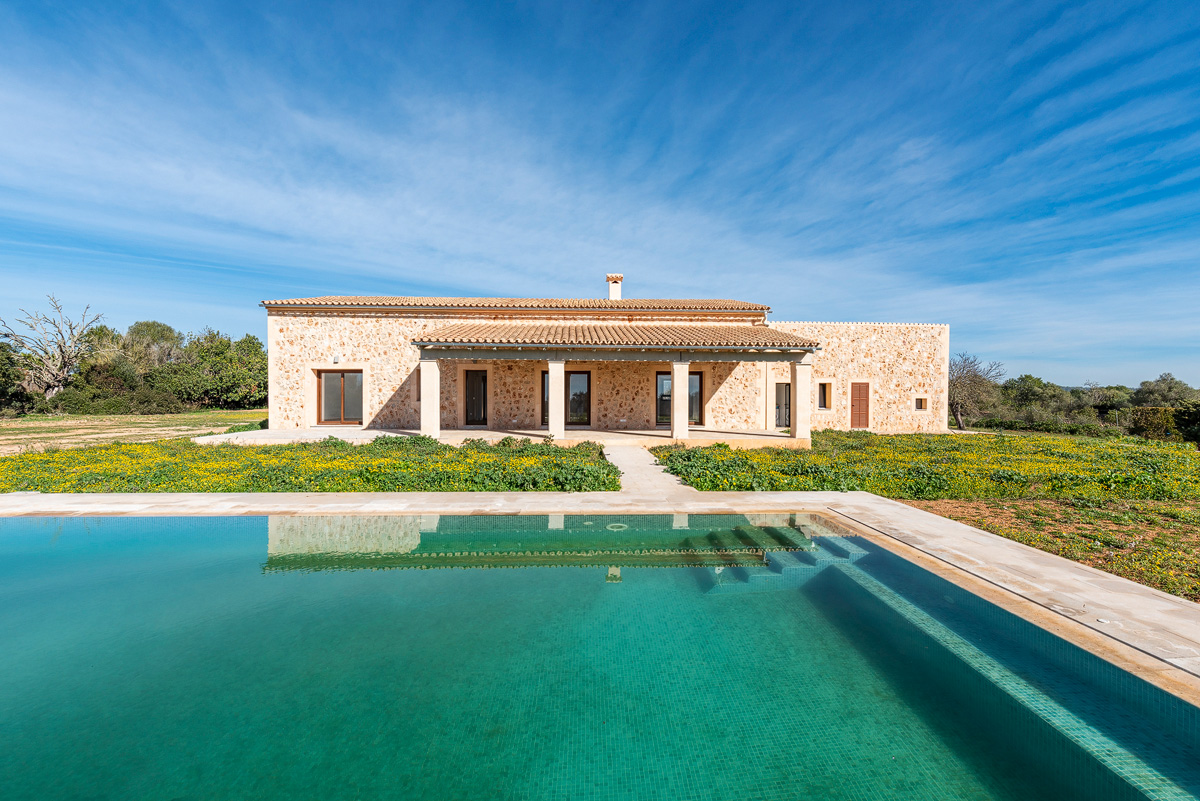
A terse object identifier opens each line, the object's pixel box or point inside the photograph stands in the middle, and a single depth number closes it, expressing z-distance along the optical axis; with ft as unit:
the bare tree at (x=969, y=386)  71.56
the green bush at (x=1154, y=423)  54.03
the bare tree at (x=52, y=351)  84.38
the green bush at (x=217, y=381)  87.30
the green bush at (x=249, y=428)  52.47
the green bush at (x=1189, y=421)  51.49
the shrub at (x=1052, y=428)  59.31
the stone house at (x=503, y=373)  52.90
